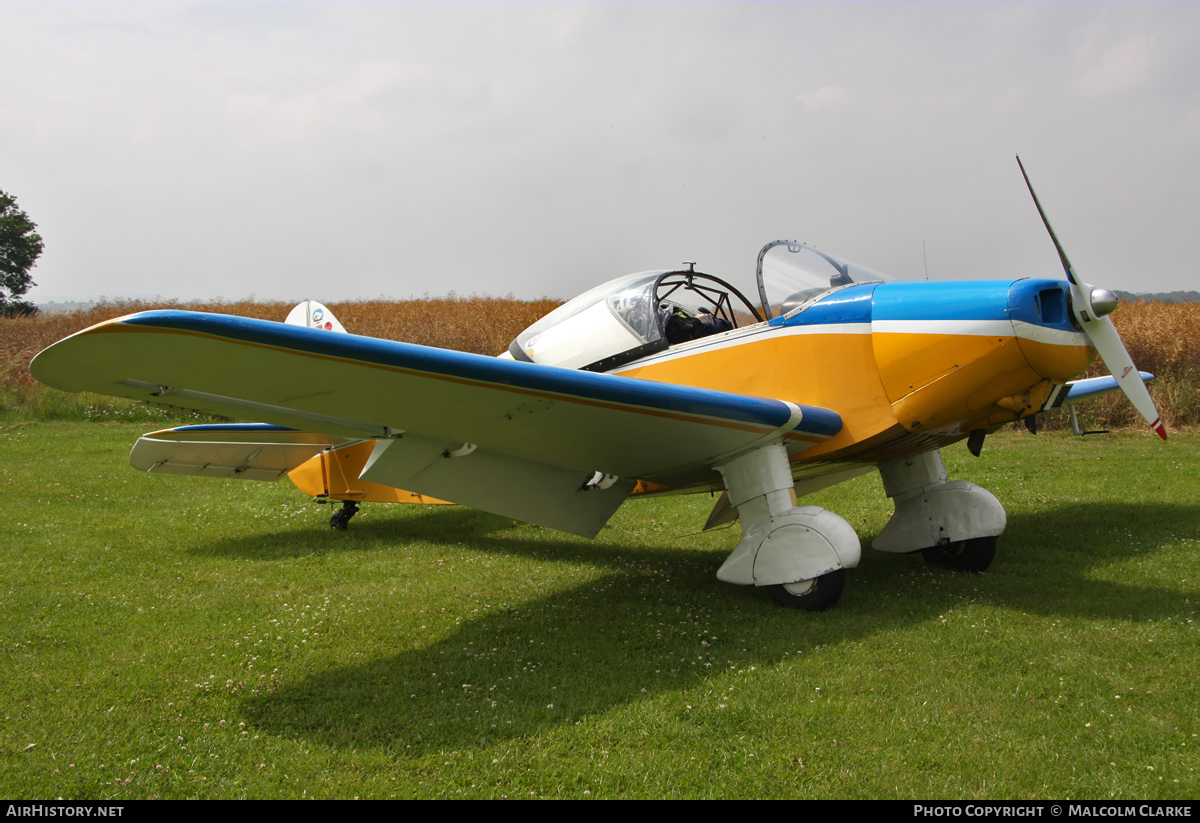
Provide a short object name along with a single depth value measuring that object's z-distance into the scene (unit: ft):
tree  130.11
